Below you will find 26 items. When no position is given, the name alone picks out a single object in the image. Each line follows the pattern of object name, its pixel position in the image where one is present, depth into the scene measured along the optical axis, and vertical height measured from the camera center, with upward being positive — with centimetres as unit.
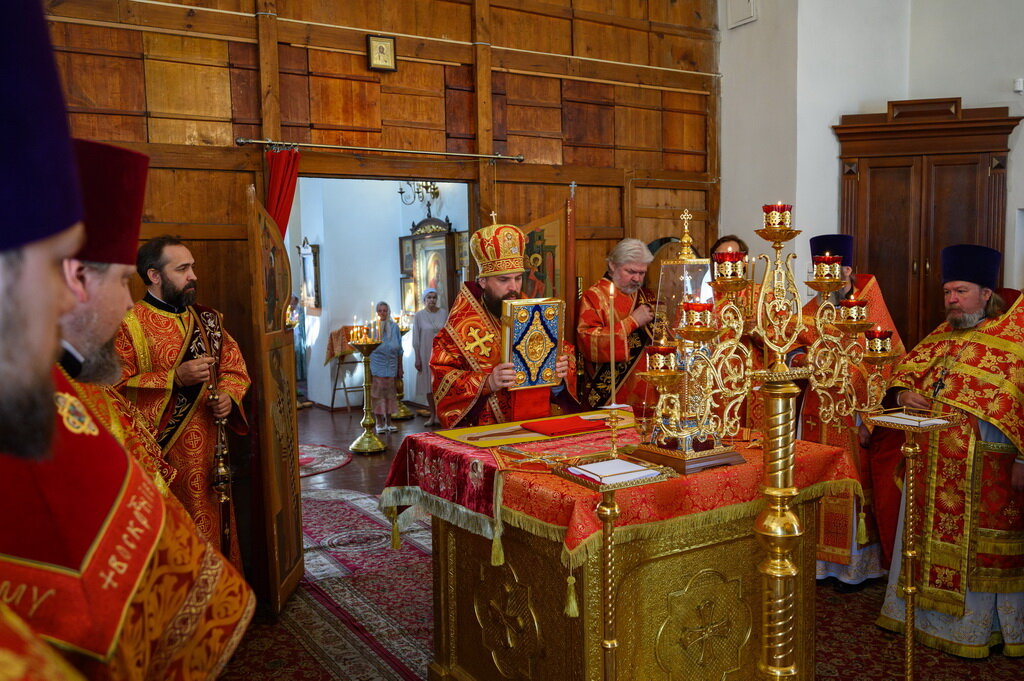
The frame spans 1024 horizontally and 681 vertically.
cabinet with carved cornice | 599 +55
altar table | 249 -102
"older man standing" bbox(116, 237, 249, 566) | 379 -52
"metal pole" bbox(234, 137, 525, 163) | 483 +78
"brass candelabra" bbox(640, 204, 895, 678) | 213 -30
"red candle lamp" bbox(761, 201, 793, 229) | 215 +13
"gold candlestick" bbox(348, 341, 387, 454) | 841 -167
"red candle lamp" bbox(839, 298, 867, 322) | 229 -14
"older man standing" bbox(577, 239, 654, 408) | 453 -35
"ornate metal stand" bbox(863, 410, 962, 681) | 284 -105
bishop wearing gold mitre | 370 -40
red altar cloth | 243 -75
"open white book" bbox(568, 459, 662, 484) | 219 -59
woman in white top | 1027 -77
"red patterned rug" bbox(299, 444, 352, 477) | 767 -195
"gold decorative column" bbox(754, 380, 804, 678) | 219 -74
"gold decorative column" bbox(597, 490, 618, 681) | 219 -88
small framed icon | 530 +143
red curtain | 478 +51
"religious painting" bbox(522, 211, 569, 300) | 543 +4
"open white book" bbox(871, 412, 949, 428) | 264 -53
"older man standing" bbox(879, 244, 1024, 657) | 362 -101
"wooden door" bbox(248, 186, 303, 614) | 398 -83
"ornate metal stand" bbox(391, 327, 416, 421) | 1066 -193
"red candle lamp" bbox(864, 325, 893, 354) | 240 -24
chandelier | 1076 +103
